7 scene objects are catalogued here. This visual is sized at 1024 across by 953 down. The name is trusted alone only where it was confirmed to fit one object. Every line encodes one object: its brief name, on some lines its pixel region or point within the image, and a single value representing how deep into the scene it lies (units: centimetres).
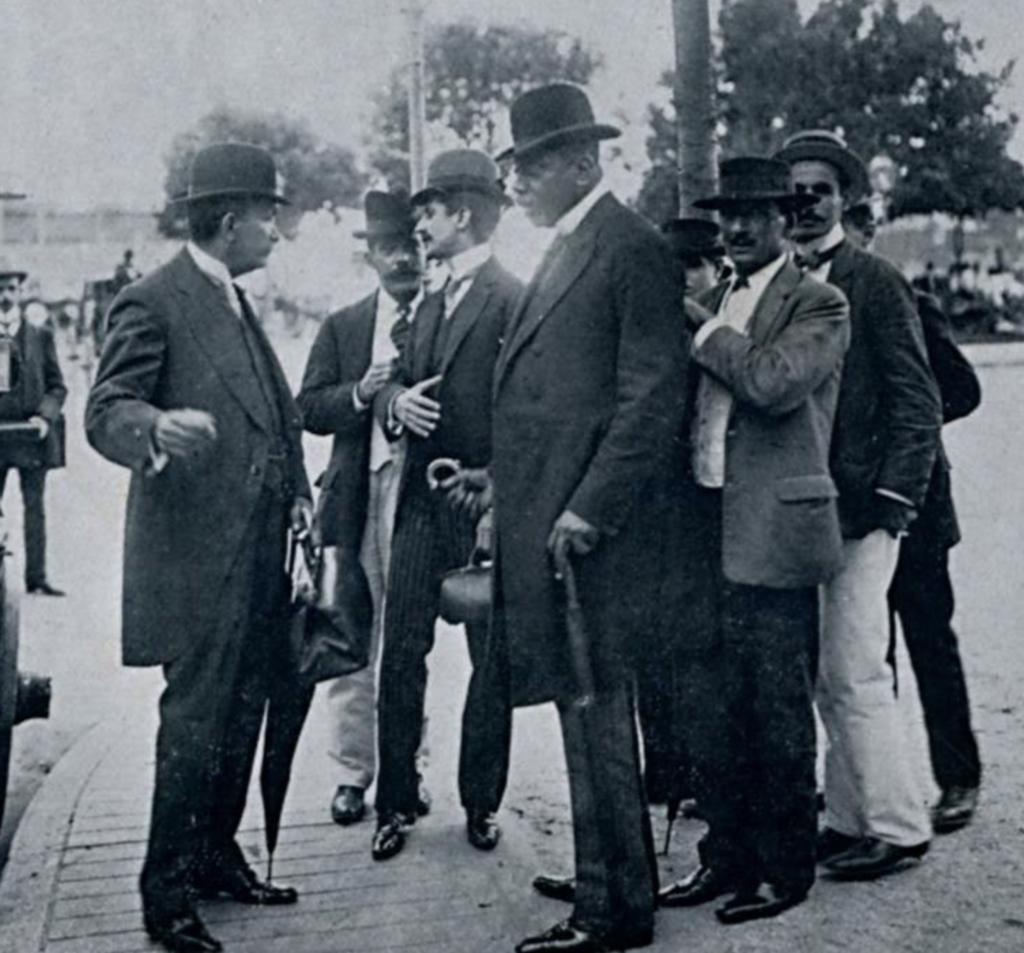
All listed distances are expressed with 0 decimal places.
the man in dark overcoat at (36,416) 935
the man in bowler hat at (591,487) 387
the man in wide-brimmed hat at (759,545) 403
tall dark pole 588
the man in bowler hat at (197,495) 396
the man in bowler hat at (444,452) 479
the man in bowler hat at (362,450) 511
